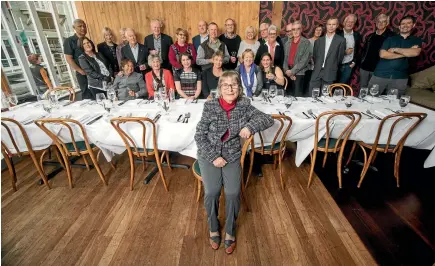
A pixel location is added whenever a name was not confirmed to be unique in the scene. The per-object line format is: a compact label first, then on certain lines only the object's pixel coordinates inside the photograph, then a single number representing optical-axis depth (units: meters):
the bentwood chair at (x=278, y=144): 1.86
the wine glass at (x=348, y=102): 2.17
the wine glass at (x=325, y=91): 2.48
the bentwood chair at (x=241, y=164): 1.50
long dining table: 1.90
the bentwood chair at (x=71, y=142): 1.81
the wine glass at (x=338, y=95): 2.43
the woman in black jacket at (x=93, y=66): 3.10
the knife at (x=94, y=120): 1.95
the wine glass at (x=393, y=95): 2.39
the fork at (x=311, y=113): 1.99
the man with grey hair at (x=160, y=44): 3.66
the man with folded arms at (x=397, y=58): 2.91
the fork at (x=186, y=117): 1.92
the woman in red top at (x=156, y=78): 2.80
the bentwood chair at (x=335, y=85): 2.89
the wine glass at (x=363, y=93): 2.40
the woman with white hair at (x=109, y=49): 3.53
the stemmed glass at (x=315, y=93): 2.44
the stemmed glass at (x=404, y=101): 2.09
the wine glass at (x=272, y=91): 2.39
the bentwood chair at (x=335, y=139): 1.79
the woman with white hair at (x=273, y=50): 3.35
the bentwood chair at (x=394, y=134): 1.76
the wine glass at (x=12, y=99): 2.36
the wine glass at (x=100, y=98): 2.29
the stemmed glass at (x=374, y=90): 2.40
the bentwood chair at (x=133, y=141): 1.68
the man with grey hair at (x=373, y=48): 3.40
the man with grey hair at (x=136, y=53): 3.43
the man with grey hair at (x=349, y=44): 3.52
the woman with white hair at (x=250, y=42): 3.37
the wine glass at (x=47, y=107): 2.23
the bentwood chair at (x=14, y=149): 1.92
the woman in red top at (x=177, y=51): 3.47
